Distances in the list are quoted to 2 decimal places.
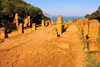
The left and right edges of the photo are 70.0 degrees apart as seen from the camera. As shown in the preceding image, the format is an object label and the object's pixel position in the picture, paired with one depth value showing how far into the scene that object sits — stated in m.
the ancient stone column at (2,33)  10.34
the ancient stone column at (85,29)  7.84
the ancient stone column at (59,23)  10.86
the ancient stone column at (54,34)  9.34
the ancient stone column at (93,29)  6.56
